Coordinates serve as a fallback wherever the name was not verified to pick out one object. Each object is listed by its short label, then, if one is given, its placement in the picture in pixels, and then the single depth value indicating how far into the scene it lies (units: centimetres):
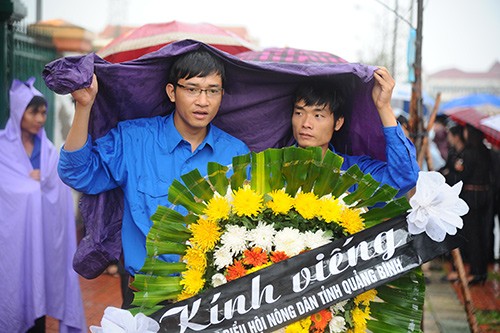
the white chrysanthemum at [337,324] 256
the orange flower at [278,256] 258
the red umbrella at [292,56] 398
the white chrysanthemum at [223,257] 256
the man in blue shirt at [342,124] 318
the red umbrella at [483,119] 752
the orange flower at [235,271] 257
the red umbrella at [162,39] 511
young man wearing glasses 294
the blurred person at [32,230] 506
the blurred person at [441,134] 1100
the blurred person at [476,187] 827
